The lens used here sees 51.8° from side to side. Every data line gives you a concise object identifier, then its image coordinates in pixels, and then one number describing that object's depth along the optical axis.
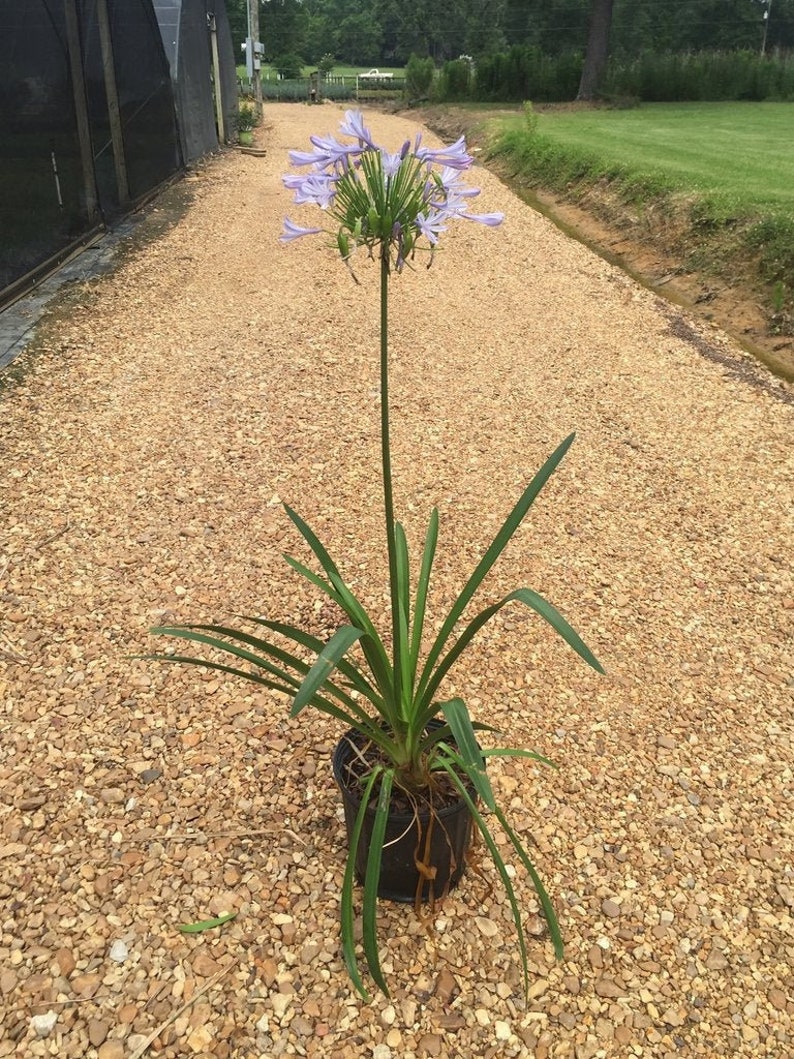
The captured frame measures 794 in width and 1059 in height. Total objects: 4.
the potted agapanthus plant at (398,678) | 1.57
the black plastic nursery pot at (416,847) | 2.01
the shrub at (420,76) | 28.50
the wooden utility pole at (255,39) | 20.12
